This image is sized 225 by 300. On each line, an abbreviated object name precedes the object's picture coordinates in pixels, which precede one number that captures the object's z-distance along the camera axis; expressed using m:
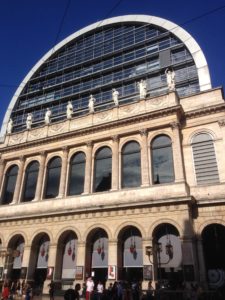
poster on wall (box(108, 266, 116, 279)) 20.62
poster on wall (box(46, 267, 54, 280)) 22.62
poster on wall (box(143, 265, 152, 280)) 19.55
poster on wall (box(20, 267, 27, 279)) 23.61
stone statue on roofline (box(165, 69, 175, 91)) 26.00
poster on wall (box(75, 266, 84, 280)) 21.57
